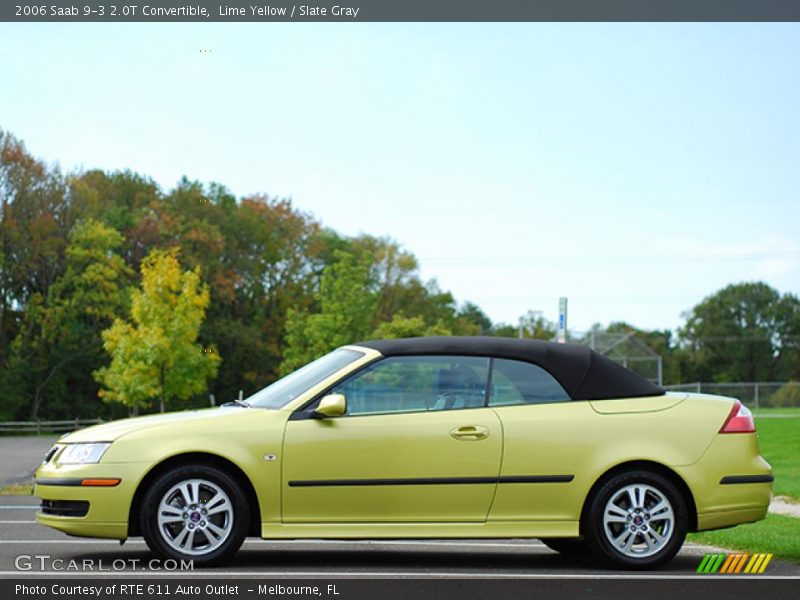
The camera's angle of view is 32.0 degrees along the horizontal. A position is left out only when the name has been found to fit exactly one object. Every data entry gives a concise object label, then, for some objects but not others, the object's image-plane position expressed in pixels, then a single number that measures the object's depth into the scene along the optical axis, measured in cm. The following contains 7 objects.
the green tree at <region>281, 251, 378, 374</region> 6025
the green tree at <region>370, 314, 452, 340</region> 5653
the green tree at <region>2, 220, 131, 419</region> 6688
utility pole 2802
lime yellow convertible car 941
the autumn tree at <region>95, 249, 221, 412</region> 5594
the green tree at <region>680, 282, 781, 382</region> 11281
